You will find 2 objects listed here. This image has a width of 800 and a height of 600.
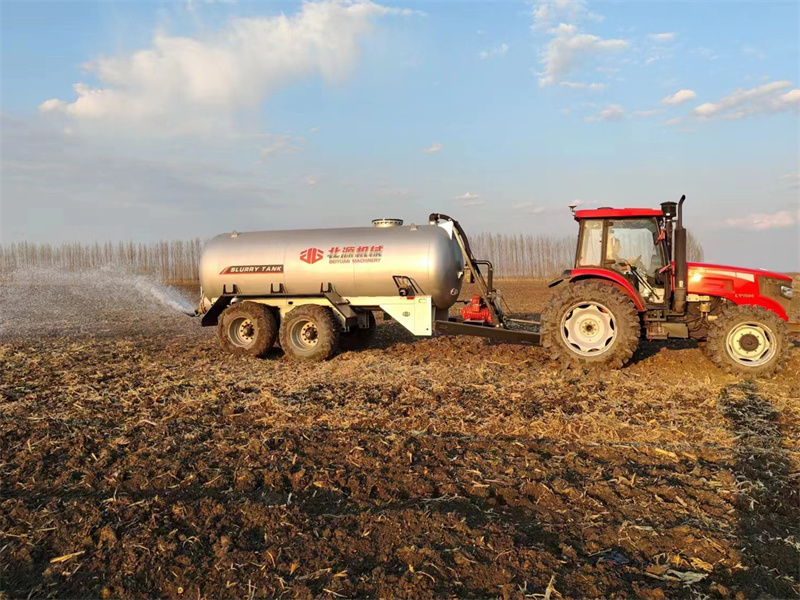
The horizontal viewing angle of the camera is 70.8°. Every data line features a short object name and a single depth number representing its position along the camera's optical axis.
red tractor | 8.30
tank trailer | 8.46
